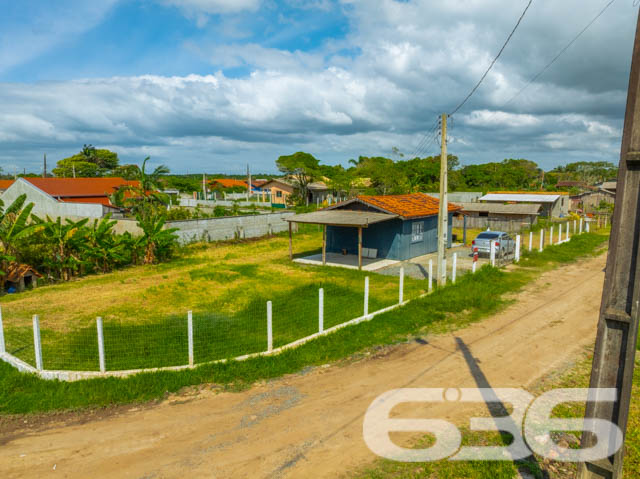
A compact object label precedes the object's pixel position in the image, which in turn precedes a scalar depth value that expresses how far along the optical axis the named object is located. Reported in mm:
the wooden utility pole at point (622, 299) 3857
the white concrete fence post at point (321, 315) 10391
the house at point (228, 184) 82800
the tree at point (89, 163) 82688
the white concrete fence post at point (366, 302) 11688
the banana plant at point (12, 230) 16969
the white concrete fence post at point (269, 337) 9273
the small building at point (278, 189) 66769
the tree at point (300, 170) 58719
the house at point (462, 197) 52938
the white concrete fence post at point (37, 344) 8241
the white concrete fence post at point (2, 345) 9245
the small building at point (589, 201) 54688
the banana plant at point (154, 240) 22266
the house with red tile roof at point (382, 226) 21688
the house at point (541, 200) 42469
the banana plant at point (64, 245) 18594
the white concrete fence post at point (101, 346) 8203
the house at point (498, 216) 36969
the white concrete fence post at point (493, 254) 19234
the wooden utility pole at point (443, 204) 15227
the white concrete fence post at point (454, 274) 16511
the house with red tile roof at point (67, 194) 35781
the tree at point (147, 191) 23938
